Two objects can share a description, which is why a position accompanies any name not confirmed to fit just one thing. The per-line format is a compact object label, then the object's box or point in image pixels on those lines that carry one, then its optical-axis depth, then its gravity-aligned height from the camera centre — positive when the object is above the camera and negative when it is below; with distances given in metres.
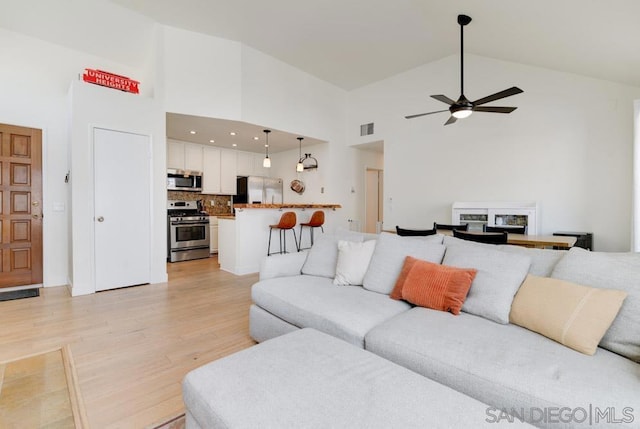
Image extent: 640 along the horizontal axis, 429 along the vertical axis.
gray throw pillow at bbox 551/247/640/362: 1.29 -0.34
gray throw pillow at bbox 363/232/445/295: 2.18 -0.35
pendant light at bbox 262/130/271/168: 5.34 +0.89
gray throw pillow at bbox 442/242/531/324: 1.67 -0.42
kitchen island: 4.71 -0.45
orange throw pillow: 1.80 -0.48
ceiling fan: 3.28 +1.17
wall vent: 6.21 +1.68
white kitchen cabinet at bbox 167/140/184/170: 5.90 +1.07
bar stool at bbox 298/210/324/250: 5.18 -0.20
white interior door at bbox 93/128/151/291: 3.69 +0.00
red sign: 3.62 +1.61
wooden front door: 3.72 +0.02
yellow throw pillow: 1.32 -0.48
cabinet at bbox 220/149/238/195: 6.71 +0.84
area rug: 3.44 -1.04
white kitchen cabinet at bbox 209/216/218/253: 6.17 -0.54
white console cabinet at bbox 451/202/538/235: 4.21 -0.07
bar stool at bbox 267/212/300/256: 4.75 -0.23
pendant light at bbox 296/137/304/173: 6.08 +1.17
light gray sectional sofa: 1.07 -0.63
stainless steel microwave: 5.87 +0.57
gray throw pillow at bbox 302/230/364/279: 2.63 -0.42
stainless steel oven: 5.60 -0.49
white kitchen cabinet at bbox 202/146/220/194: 6.44 +0.84
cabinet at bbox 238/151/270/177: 7.02 +1.05
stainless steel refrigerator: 6.68 +0.42
